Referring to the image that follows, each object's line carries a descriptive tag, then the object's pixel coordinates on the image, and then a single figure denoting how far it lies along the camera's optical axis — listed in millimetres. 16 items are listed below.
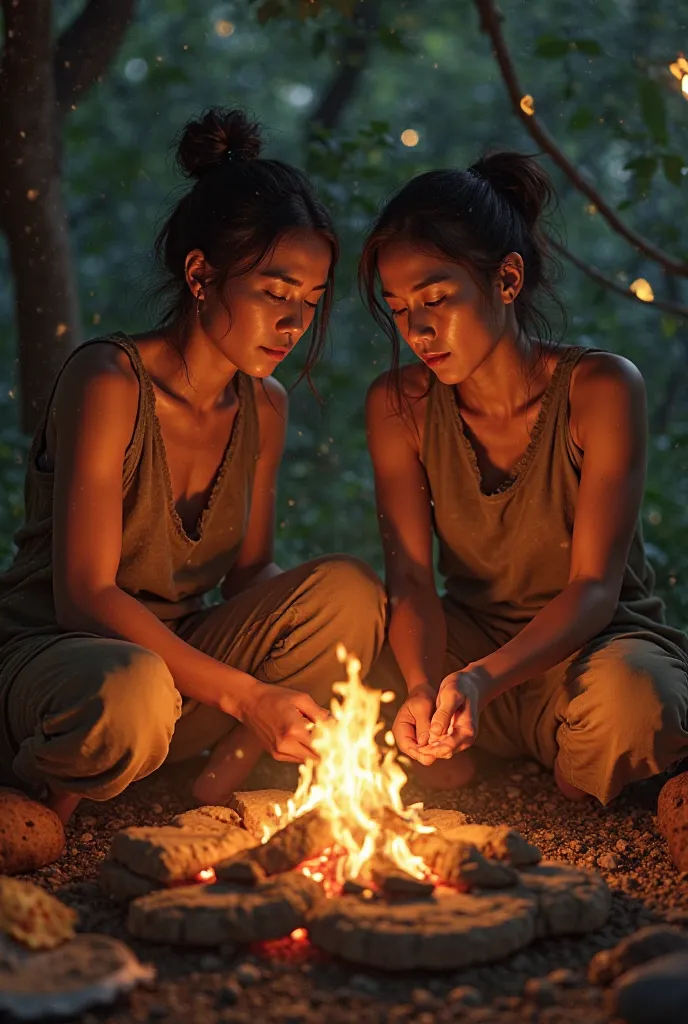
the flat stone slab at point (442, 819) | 3244
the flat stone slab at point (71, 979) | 2186
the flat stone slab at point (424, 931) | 2449
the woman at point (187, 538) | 3154
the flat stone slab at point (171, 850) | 2820
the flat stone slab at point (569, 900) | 2658
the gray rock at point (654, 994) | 2195
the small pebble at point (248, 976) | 2439
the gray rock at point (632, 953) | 2449
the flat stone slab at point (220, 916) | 2555
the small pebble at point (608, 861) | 3215
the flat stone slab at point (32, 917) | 2445
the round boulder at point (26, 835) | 3062
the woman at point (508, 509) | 3418
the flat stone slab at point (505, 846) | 2879
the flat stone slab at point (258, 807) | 3215
